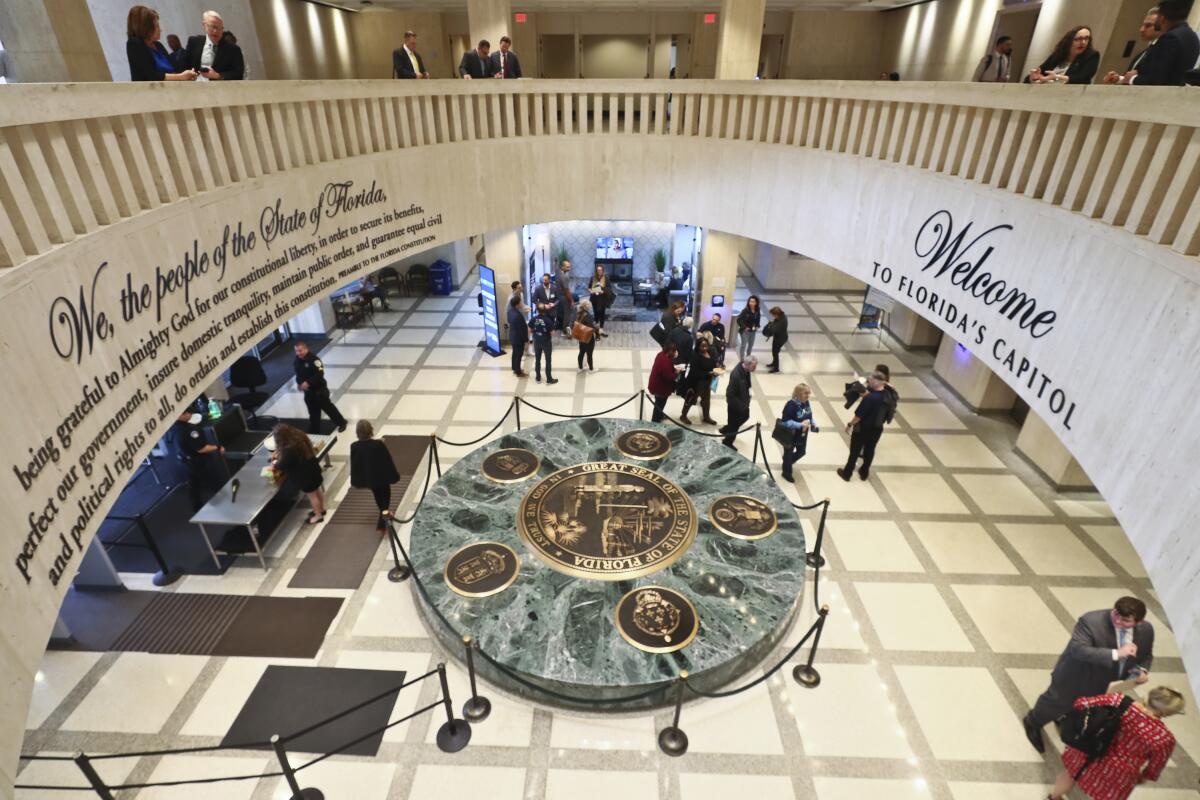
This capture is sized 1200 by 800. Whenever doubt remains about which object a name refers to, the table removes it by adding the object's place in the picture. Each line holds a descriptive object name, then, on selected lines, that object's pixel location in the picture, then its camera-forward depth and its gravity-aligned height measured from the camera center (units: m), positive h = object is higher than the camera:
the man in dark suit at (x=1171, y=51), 3.76 +0.34
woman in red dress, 3.66 -3.71
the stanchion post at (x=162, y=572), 6.17 -4.64
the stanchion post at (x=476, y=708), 4.98 -4.69
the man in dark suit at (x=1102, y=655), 4.12 -3.51
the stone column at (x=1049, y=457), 7.54 -4.20
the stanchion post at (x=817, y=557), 5.97 -4.34
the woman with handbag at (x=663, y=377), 8.55 -3.63
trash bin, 14.79 -4.08
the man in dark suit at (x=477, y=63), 8.41 +0.46
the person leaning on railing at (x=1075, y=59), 4.76 +0.36
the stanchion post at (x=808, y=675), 5.25 -4.64
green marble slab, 5.00 -4.25
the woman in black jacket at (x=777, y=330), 10.56 -3.68
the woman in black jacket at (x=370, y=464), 6.45 -3.67
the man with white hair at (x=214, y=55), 5.01 +0.30
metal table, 6.27 -4.06
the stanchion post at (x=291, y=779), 3.70 -4.32
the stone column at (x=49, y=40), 5.11 +0.41
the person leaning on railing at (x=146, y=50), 4.30 +0.30
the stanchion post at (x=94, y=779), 3.57 -3.93
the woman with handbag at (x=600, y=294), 12.69 -3.77
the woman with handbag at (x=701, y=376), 8.80 -3.76
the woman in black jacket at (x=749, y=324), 10.50 -3.58
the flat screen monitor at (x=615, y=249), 14.57 -3.32
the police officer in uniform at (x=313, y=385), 8.30 -3.74
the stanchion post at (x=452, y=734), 4.74 -4.71
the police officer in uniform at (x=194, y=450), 6.90 -3.82
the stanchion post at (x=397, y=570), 6.27 -4.62
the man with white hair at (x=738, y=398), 7.89 -3.66
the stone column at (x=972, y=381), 9.36 -4.10
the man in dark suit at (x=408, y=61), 7.53 +0.42
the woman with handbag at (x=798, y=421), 7.50 -3.67
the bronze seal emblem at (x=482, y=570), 5.66 -4.21
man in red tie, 8.84 +0.49
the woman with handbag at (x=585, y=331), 10.61 -3.76
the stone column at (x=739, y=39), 9.06 +0.89
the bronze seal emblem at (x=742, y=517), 6.34 -4.14
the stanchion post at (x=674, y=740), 4.73 -4.67
